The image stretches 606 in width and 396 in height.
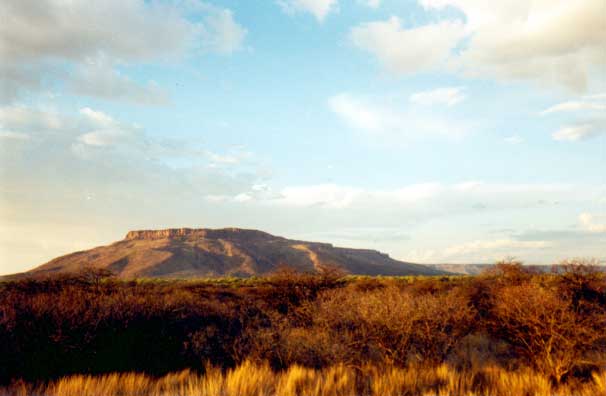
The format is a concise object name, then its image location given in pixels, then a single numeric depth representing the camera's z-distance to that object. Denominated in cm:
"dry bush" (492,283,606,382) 1068
